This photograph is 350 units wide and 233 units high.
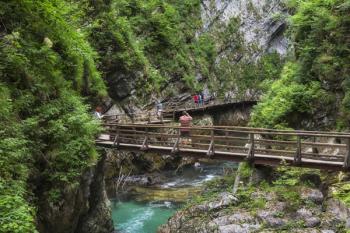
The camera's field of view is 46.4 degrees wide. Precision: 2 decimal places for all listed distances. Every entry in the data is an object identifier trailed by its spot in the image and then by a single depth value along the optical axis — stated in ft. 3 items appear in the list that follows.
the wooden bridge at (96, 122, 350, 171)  44.80
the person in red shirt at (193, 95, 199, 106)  142.70
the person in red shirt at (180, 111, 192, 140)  57.67
